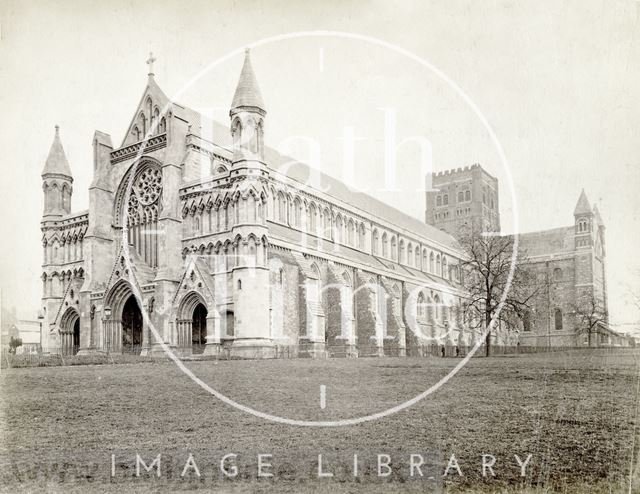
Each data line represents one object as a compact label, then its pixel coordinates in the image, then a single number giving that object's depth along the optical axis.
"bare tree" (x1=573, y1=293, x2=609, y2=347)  47.53
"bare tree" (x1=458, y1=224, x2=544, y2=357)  36.12
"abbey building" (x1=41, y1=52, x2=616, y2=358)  36.41
